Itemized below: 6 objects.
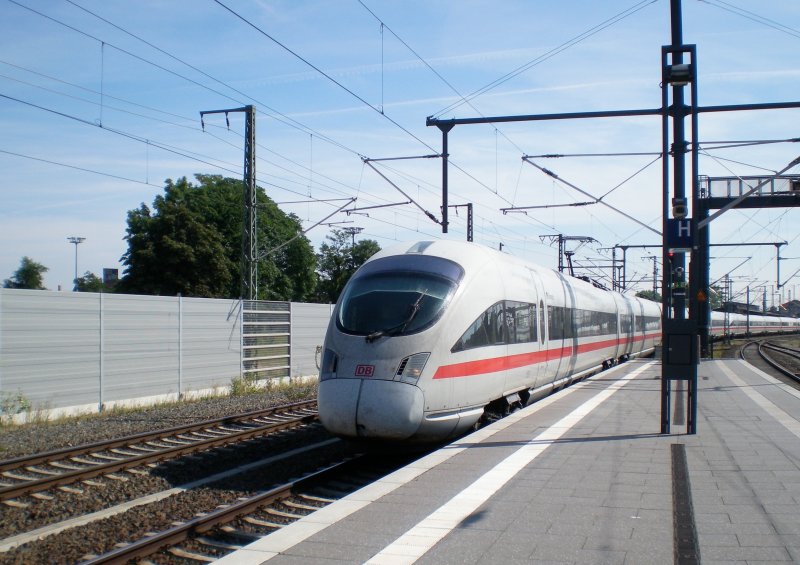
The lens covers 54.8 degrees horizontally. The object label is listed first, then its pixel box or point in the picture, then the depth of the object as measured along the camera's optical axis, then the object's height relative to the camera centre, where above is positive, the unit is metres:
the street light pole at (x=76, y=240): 72.75 +6.20
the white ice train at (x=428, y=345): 9.75 -0.51
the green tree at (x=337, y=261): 69.00 +4.29
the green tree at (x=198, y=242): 50.19 +4.35
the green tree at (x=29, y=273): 82.88 +3.52
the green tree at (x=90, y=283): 82.94 +2.59
